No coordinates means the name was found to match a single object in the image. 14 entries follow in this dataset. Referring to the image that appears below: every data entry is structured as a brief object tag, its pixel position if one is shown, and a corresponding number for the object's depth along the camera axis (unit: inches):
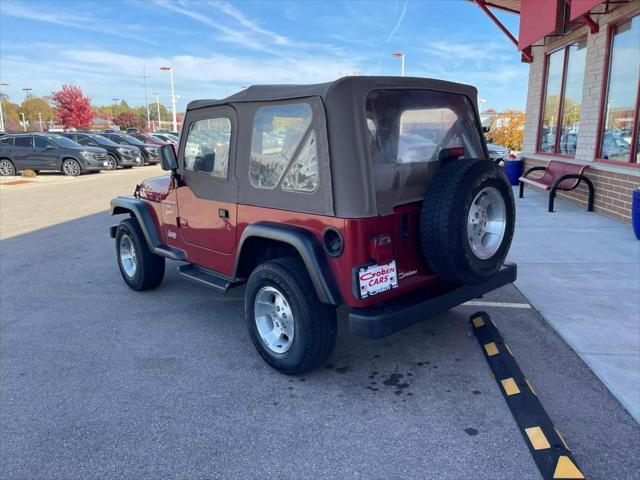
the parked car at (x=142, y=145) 1011.3
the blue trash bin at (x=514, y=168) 542.0
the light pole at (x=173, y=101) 2022.6
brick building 335.6
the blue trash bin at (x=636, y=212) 274.5
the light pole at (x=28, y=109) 4362.5
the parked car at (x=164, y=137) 1274.4
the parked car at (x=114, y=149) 889.5
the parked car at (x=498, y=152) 760.3
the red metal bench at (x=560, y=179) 374.0
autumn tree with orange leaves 1065.5
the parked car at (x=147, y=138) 1193.6
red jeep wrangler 122.0
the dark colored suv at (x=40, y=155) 763.4
